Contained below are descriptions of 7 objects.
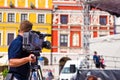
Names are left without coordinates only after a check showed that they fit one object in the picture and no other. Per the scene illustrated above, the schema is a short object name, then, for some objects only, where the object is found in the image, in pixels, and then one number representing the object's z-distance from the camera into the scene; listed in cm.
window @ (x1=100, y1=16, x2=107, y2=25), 5062
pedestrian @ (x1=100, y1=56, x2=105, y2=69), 1770
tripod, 465
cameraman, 475
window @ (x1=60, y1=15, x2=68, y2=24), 5044
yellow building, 4944
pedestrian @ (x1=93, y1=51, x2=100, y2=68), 1855
